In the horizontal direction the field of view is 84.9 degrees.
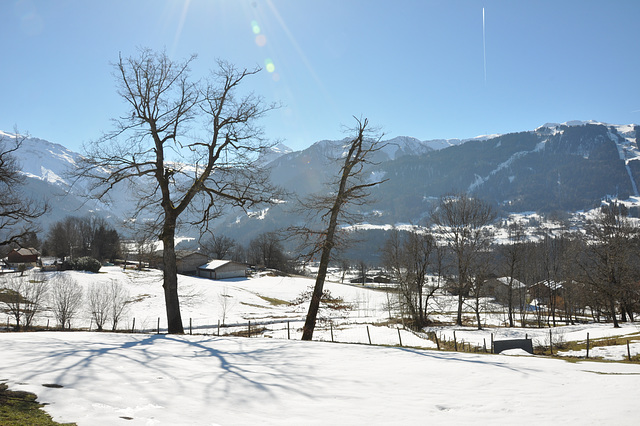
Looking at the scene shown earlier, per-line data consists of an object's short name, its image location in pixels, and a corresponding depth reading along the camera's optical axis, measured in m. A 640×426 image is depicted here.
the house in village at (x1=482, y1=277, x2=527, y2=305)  62.91
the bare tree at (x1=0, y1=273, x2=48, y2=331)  30.87
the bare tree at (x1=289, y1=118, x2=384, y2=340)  15.82
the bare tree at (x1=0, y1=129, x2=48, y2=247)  16.80
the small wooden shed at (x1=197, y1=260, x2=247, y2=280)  86.23
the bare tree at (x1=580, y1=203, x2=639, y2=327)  37.81
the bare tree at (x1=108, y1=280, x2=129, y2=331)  34.34
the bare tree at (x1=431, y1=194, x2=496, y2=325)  38.59
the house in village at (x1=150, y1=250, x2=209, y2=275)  89.00
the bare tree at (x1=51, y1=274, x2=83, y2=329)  32.53
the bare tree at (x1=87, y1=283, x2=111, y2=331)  33.12
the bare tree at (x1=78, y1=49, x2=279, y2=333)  14.21
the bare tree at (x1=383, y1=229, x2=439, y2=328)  39.00
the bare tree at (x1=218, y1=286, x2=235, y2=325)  53.22
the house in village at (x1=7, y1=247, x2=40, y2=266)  81.75
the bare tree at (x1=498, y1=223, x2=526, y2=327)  45.47
